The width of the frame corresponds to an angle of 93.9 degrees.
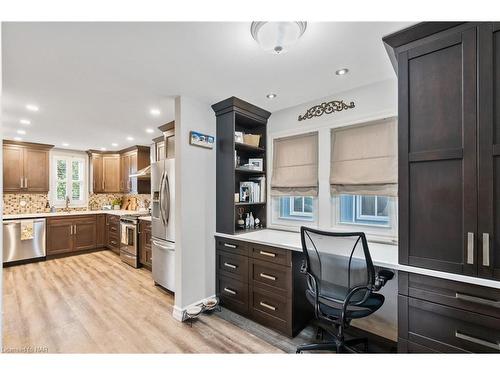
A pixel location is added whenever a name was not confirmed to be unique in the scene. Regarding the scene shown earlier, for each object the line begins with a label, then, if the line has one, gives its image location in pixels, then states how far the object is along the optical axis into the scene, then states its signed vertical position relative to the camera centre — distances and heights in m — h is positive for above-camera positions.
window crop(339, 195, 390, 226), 2.34 -0.24
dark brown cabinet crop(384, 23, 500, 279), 1.28 +0.24
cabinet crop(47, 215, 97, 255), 4.60 -0.96
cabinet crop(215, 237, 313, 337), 2.21 -1.01
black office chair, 1.63 -0.67
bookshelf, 2.73 +0.35
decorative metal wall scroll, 2.53 +0.89
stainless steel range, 4.06 -0.94
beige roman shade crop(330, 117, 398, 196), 2.21 +0.28
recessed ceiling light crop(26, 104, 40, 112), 2.77 +0.98
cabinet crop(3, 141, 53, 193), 4.49 +0.41
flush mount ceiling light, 1.37 +0.94
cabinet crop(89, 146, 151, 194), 5.39 +0.39
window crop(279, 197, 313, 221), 2.91 -0.27
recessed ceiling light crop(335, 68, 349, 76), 2.02 +1.02
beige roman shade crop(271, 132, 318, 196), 2.77 +0.27
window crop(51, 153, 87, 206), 5.38 +0.19
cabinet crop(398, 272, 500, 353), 1.27 -0.76
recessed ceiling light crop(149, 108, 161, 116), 2.96 +0.99
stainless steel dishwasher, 4.14 -0.98
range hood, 4.29 +0.25
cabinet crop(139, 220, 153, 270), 3.85 -0.96
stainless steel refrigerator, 2.98 -0.47
